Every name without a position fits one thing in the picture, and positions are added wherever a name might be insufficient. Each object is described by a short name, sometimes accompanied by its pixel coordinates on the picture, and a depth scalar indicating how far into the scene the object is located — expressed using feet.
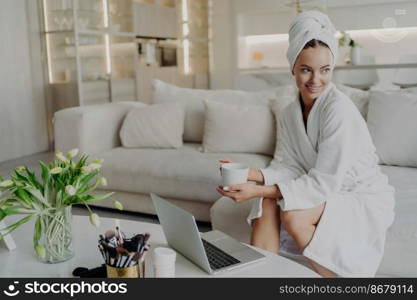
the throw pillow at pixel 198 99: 10.32
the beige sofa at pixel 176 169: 6.73
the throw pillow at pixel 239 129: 9.37
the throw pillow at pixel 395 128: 7.91
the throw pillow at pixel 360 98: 8.73
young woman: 4.91
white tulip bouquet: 4.03
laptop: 3.82
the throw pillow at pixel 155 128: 10.15
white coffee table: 3.84
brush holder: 3.51
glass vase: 4.11
